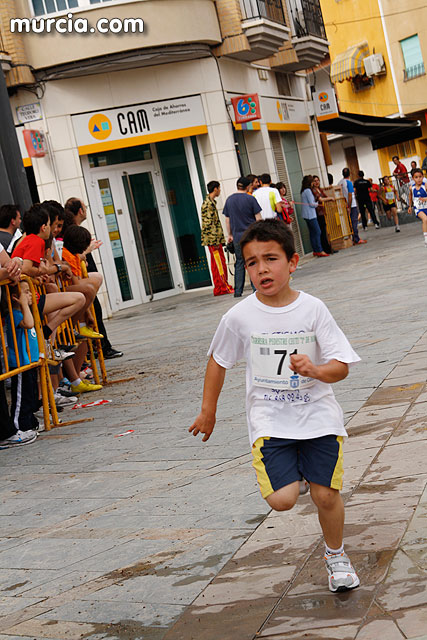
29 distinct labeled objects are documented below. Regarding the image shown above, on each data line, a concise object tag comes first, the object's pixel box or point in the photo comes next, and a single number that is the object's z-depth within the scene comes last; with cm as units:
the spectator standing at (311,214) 2400
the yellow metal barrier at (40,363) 777
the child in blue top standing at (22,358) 777
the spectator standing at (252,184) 1751
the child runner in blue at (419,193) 1931
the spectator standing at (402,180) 3347
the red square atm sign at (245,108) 2189
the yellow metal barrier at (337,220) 2538
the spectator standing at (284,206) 1989
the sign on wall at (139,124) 2033
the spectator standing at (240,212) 1683
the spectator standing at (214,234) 1856
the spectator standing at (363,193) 3136
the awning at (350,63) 4638
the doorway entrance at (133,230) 2078
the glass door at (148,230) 2127
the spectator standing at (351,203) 2695
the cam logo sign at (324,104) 2955
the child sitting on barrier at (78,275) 970
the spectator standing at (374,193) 3662
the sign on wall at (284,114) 2522
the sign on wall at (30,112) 2005
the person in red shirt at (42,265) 855
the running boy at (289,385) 354
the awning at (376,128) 3331
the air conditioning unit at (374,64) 4588
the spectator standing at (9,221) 933
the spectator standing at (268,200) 1864
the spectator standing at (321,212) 2486
